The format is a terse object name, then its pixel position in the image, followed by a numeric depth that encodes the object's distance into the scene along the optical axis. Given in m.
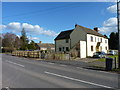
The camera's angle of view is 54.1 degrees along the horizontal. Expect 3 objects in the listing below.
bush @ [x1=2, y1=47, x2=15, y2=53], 56.48
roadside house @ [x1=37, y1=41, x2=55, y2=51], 74.11
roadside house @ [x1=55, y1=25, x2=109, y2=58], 28.98
